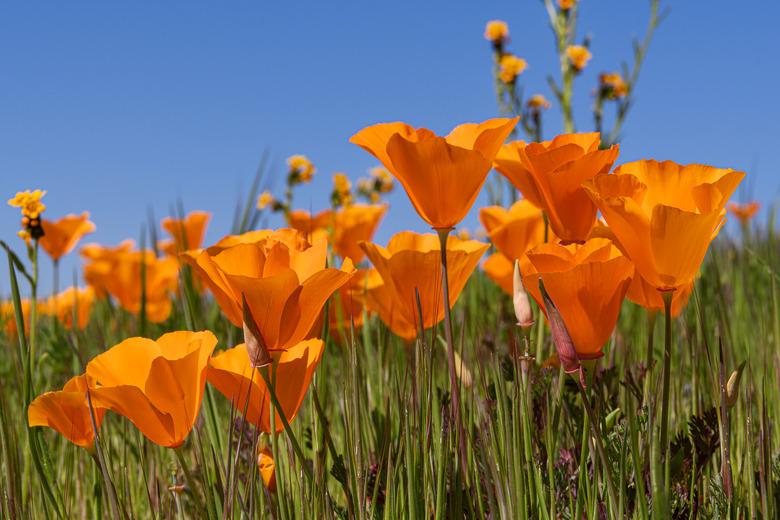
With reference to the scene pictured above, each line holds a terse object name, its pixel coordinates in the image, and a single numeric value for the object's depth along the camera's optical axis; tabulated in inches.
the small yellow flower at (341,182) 88.9
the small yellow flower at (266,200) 101.9
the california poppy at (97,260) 91.0
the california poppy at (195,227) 106.5
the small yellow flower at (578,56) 113.8
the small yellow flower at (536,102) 121.4
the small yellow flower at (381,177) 131.0
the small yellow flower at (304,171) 98.2
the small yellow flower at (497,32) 120.7
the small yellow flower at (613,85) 125.0
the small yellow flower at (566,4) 114.8
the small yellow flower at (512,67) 113.9
